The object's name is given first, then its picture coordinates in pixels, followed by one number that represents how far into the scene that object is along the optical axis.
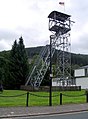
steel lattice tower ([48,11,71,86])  24.71
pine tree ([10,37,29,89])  28.05
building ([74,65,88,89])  28.58
